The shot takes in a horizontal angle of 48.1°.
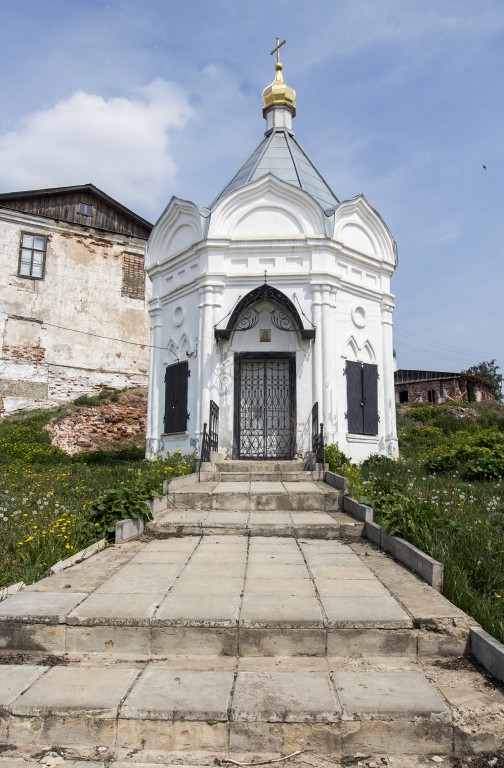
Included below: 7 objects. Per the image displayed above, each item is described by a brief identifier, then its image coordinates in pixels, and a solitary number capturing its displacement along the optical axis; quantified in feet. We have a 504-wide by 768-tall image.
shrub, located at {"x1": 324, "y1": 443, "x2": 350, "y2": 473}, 32.27
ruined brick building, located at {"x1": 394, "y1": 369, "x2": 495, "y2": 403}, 107.65
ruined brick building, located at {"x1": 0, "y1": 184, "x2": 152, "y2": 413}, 69.21
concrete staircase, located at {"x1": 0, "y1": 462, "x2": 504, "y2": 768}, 8.62
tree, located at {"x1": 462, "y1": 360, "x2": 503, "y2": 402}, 200.85
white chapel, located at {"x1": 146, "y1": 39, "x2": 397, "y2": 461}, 37.22
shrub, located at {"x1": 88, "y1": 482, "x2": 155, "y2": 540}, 19.29
